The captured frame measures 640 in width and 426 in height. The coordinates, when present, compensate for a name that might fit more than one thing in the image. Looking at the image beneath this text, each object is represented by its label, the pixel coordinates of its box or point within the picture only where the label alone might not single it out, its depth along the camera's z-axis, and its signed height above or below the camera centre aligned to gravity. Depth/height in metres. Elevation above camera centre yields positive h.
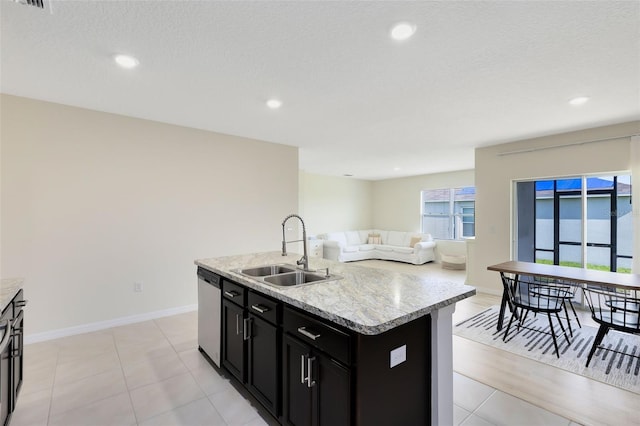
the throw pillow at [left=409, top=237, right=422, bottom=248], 8.39 -0.82
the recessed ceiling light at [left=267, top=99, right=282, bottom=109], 3.19 +1.19
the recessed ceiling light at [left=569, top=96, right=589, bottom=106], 3.03 +1.15
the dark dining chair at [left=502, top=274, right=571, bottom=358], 3.01 -0.94
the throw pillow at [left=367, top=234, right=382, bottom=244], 9.25 -0.84
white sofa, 7.96 -0.99
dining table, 2.75 -0.65
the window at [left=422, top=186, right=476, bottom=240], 8.06 -0.03
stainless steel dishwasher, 2.52 -0.90
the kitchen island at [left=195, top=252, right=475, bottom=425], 1.36 -0.66
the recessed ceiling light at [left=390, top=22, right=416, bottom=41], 1.88 +1.18
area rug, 2.54 -1.38
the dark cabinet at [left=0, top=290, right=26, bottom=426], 1.57 -0.85
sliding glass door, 4.05 -0.15
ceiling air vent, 1.51 +1.08
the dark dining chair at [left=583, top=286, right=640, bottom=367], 2.48 -0.94
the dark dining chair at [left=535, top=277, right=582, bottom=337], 3.18 -0.88
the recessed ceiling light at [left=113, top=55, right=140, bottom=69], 2.29 +1.19
